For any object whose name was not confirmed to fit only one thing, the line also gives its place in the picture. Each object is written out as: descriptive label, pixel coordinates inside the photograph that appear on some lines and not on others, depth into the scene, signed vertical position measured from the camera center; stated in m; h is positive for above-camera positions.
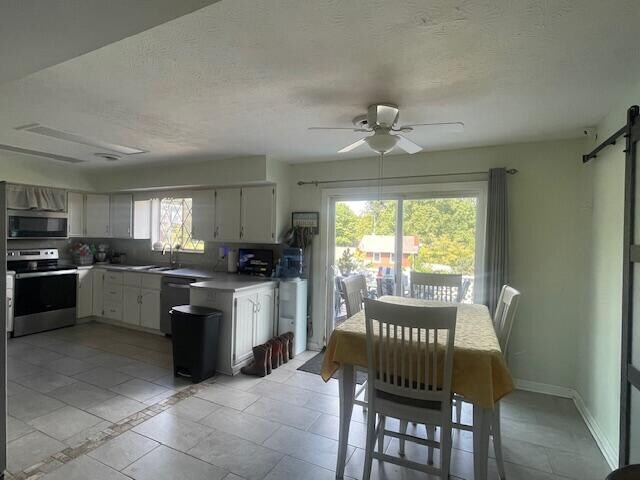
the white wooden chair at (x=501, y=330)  2.04 -0.64
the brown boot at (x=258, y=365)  3.41 -1.31
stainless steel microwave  4.51 +0.15
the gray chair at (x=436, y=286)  3.22 -0.46
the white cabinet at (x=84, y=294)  4.98 -0.88
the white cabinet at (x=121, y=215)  5.31 +0.33
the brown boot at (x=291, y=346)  3.90 -1.27
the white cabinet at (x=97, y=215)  5.34 +0.33
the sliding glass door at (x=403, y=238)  3.51 +0.02
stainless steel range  4.36 -0.77
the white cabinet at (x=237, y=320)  3.40 -0.88
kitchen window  5.11 +0.21
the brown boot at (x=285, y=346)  3.76 -1.24
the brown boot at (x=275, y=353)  3.61 -1.25
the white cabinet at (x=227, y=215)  4.36 +0.30
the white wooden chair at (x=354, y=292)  2.71 -0.46
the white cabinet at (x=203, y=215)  4.55 +0.30
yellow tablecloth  1.74 -0.66
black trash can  3.19 -1.01
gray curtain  3.19 +0.04
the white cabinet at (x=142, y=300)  4.55 -0.89
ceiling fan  2.28 +0.81
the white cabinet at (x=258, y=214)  4.14 +0.29
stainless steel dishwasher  4.25 -0.76
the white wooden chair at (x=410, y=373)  1.72 -0.73
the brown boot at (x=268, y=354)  3.49 -1.22
